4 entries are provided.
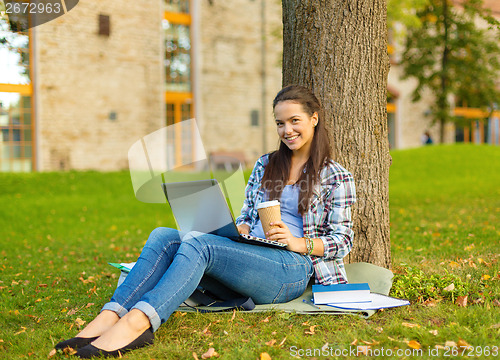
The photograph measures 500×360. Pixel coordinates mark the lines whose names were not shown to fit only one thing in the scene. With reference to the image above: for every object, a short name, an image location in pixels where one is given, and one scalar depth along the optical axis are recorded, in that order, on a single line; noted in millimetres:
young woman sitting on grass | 2539
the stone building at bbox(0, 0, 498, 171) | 15070
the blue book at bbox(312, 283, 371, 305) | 2988
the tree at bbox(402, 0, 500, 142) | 19109
